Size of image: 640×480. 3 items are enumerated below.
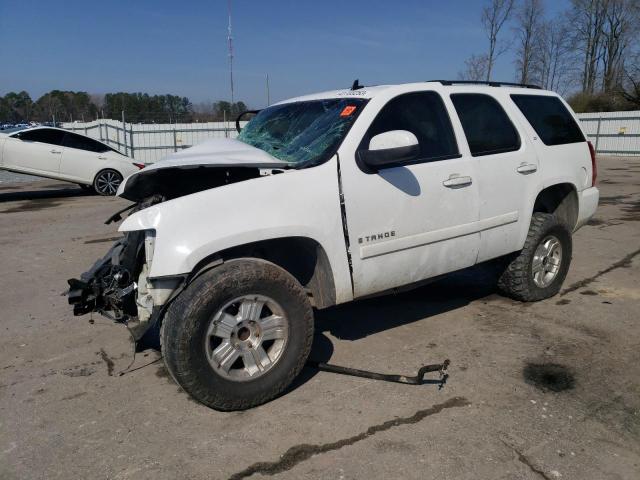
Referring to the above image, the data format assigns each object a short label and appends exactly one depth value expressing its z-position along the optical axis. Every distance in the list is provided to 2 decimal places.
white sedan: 11.89
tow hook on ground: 3.42
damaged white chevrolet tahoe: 2.99
